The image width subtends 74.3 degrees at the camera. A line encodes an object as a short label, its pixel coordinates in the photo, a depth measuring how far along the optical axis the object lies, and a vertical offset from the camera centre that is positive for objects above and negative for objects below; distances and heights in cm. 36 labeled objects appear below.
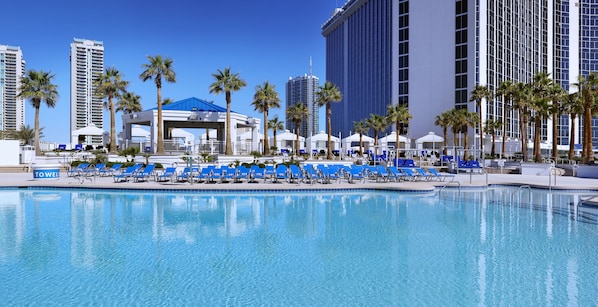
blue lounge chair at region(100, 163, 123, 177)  1970 -88
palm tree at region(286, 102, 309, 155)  4146 +436
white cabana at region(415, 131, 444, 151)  3475 +133
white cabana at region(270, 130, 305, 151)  4050 +157
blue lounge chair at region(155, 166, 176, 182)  1723 -96
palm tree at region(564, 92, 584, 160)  2852 +362
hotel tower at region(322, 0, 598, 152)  4772 +1465
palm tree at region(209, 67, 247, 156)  2889 +508
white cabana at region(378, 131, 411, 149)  3703 +138
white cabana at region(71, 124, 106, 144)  3347 +184
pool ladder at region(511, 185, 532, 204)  1405 -154
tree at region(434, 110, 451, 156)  3883 +335
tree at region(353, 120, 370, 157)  4692 +323
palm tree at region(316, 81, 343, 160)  3325 +497
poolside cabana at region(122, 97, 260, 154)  2936 +274
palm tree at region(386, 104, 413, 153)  3759 +378
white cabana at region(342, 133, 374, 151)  3806 +140
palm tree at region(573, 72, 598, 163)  2527 +358
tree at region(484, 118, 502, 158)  4181 +300
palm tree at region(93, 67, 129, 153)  3070 +531
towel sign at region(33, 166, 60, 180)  1762 -91
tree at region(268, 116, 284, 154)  5375 +421
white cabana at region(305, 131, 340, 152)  3659 +145
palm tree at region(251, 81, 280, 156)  3197 +460
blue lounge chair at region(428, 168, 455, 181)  1820 -95
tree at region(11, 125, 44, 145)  4700 +233
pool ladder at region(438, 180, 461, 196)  1557 -128
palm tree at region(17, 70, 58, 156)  2928 +478
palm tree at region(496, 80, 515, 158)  3563 +588
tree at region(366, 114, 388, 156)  4294 +338
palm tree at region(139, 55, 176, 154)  2791 +581
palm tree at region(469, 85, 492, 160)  4066 +616
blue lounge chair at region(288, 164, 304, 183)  1707 -91
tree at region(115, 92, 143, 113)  3884 +494
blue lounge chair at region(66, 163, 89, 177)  1903 -84
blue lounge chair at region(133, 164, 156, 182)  1750 -96
